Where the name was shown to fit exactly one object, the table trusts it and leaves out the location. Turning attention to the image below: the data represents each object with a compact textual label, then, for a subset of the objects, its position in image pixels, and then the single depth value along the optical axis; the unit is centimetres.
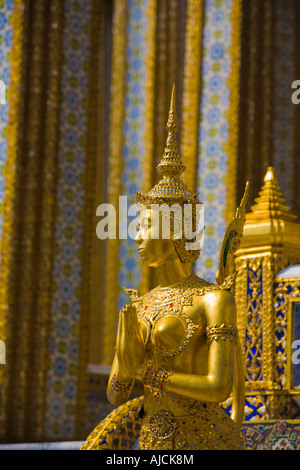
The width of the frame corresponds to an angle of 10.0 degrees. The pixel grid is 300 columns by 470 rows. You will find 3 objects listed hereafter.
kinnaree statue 629
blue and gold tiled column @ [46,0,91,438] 1242
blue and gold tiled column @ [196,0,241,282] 1383
